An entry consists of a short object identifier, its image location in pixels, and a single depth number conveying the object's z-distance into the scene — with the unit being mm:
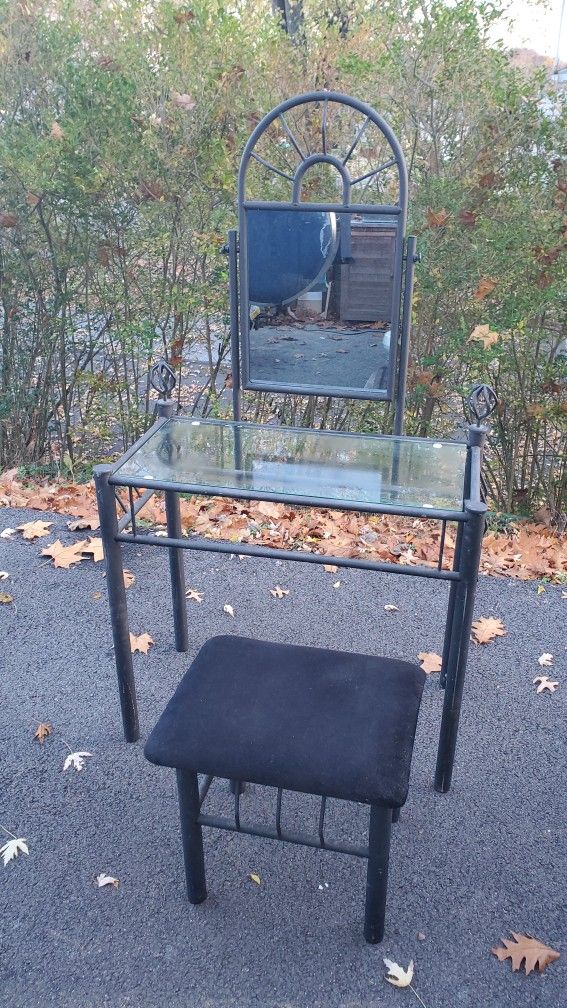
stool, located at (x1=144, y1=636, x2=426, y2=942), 1856
